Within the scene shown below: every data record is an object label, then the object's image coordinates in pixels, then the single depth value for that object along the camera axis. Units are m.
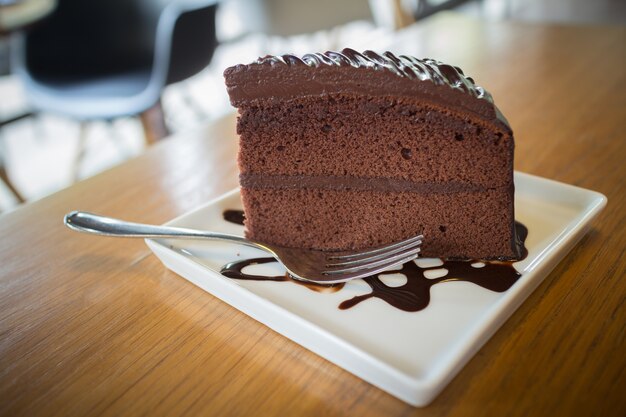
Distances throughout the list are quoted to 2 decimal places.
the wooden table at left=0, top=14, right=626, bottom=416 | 0.31
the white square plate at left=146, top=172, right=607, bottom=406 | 0.31
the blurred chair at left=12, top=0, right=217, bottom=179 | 0.81
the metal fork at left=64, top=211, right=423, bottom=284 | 0.37
